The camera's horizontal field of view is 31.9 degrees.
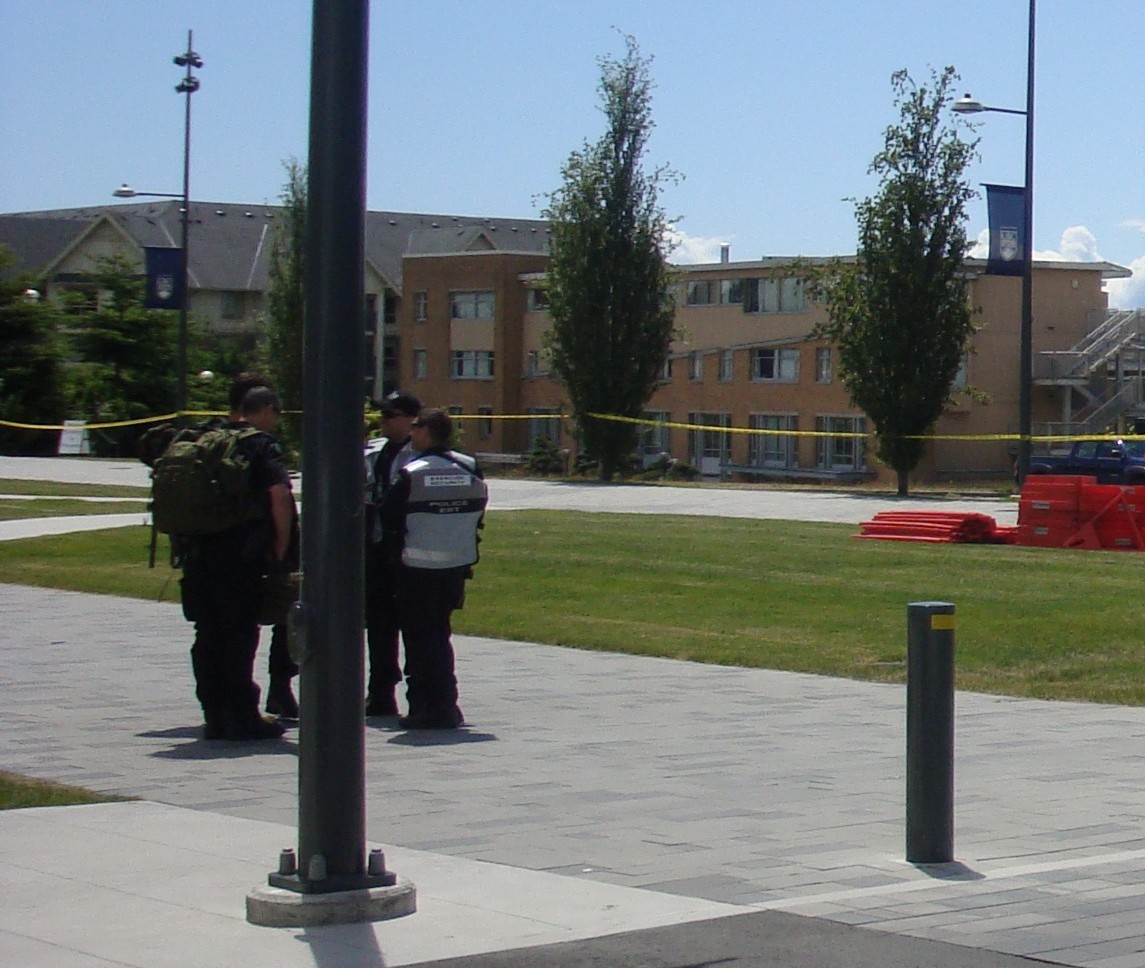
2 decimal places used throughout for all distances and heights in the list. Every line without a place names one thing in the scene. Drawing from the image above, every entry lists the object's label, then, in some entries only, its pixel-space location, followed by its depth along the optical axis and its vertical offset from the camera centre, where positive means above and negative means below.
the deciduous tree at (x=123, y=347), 62.59 +2.05
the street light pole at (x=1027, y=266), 35.25 +2.90
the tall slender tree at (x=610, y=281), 55.09 +3.89
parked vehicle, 48.53 -0.75
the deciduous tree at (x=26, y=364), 55.62 +1.26
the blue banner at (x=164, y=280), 46.38 +3.07
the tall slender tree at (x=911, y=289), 46.09 +3.23
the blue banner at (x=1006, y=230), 34.84 +3.52
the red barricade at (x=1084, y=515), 24.02 -1.00
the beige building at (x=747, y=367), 63.81 +2.06
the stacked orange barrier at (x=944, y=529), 24.61 -1.24
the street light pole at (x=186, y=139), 47.25 +6.55
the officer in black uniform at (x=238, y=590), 9.79 -0.88
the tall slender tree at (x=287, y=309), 67.12 +3.59
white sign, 51.16 -0.76
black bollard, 7.13 -1.10
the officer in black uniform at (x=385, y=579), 10.88 -0.88
